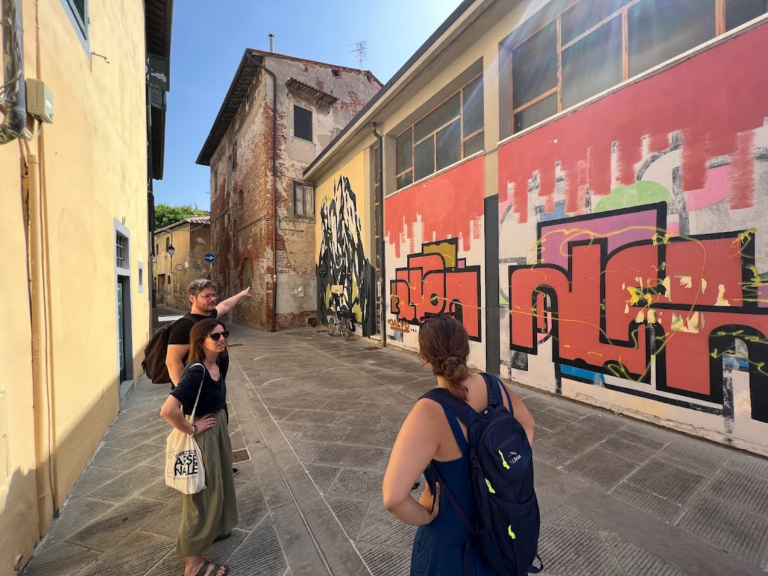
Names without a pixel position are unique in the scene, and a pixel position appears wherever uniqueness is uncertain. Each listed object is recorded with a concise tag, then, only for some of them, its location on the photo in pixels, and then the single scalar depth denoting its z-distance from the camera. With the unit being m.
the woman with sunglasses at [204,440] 1.85
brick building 12.52
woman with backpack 1.01
